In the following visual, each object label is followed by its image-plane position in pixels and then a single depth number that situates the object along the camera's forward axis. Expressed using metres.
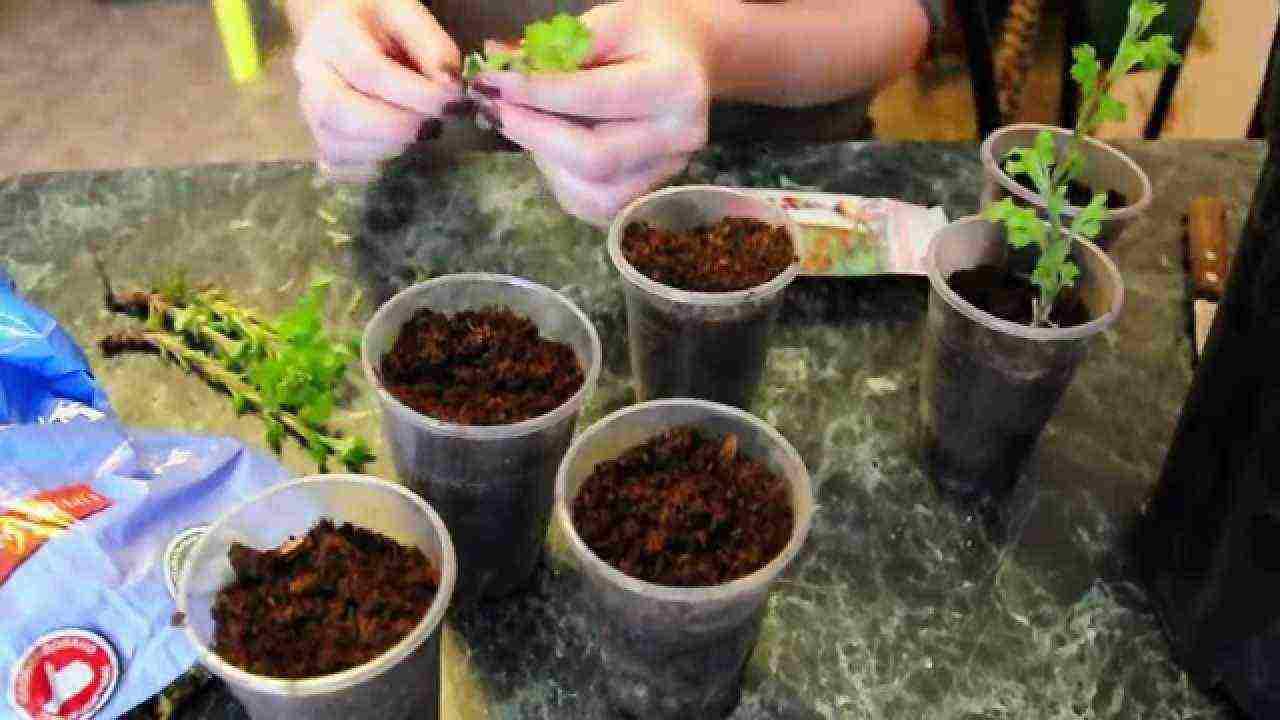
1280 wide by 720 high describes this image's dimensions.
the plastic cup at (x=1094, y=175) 0.97
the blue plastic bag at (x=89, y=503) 0.69
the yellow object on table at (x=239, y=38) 2.65
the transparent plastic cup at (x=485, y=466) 0.73
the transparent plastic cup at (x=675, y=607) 0.65
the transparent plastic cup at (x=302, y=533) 0.59
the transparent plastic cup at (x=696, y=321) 0.85
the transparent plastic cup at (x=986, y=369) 0.81
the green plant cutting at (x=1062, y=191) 0.78
